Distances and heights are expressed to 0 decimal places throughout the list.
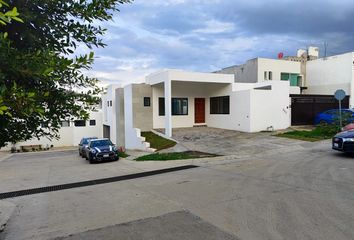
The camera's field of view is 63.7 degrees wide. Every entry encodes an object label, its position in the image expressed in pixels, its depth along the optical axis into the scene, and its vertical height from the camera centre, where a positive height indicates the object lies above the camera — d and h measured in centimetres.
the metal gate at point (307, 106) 2306 +17
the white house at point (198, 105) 2091 +41
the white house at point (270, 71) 3016 +411
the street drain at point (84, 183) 991 -277
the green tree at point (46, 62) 277 +50
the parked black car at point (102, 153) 1861 -278
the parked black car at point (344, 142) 1183 -144
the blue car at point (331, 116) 1983 -58
